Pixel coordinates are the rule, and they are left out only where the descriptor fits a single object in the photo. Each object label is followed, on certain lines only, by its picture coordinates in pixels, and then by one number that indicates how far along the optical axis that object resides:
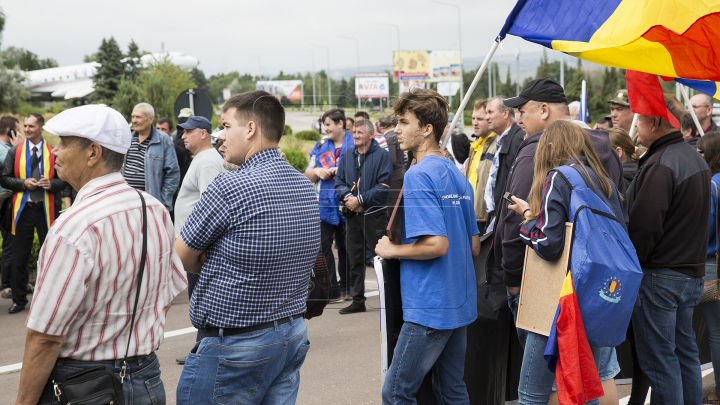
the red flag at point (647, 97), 3.98
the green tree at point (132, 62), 57.44
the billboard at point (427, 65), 65.06
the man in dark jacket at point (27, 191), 7.00
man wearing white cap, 2.04
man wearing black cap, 3.40
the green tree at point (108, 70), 55.03
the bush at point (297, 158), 17.42
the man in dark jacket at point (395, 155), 6.07
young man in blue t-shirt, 2.98
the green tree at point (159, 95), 25.39
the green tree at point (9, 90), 45.56
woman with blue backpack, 2.90
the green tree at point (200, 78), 73.47
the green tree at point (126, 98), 30.38
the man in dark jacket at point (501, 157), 5.07
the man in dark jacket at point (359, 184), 5.69
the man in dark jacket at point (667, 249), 3.71
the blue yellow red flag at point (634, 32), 3.28
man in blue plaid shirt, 2.38
